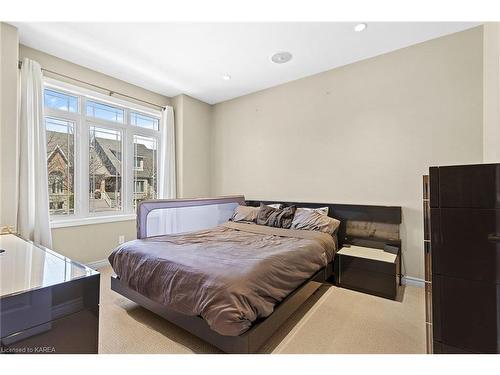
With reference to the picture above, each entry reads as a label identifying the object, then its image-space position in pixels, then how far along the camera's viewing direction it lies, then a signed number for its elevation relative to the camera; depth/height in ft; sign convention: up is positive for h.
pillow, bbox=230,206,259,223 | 11.03 -1.26
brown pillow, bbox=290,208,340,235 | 9.18 -1.40
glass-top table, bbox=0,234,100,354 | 2.87 -1.62
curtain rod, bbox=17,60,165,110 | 9.02 +4.63
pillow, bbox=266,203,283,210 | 11.42 -0.86
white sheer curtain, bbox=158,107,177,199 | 12.95 +1.76
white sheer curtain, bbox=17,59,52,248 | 8.20 +0.93
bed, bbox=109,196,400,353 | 4.72 -2.08
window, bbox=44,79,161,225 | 9.77 +1.72
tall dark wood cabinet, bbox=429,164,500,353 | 3.54 -1.12
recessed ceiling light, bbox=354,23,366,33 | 7.49 +5.30
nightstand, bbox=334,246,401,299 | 7.68 -2.89
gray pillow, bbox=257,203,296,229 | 10.19 -1.30
